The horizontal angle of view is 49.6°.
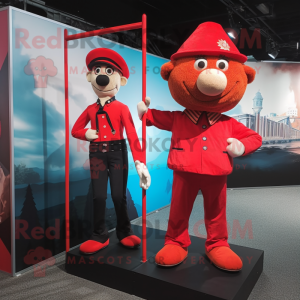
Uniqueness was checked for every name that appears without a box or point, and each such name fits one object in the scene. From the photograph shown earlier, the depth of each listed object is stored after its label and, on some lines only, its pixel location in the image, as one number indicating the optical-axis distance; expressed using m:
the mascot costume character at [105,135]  2.18
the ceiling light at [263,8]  4.68
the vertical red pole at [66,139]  2.24
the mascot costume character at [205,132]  1.86
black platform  1.81
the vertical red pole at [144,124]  1.97
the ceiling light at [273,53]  5.44
